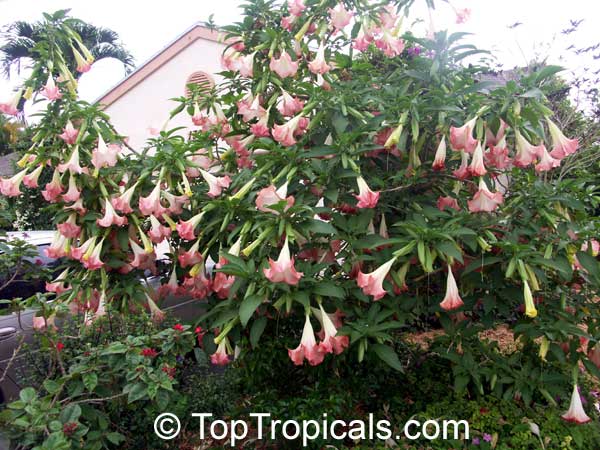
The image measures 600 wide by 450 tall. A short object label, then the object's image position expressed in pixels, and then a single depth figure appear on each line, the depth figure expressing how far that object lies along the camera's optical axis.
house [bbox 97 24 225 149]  8.79
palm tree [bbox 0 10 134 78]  12.64
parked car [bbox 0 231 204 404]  3.30
